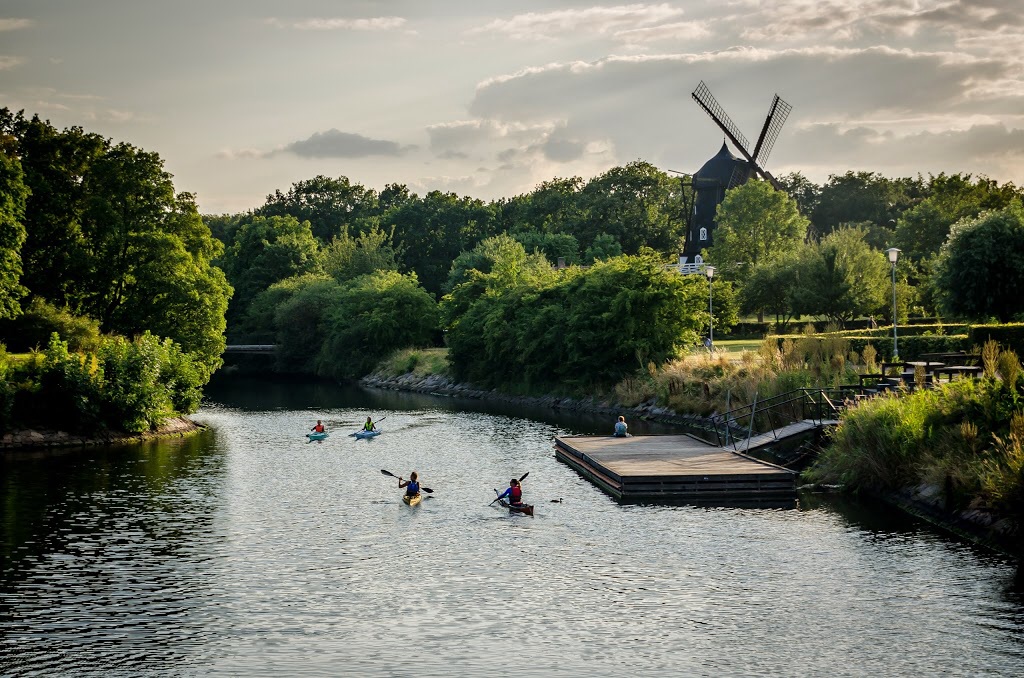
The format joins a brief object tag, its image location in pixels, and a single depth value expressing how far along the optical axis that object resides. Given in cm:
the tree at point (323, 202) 18088
